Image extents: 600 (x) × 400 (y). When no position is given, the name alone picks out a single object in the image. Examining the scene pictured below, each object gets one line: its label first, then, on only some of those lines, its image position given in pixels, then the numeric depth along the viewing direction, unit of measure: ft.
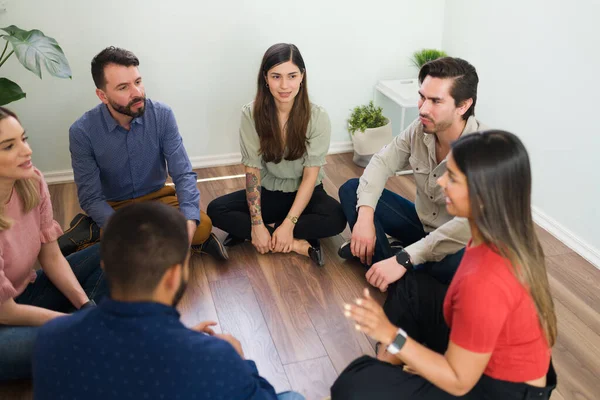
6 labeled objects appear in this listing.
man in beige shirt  7.45
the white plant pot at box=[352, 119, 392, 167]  11.59
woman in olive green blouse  8.60
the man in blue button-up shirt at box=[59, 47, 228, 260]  8.17
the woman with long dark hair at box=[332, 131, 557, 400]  4.52
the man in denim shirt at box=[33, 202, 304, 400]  3.96
